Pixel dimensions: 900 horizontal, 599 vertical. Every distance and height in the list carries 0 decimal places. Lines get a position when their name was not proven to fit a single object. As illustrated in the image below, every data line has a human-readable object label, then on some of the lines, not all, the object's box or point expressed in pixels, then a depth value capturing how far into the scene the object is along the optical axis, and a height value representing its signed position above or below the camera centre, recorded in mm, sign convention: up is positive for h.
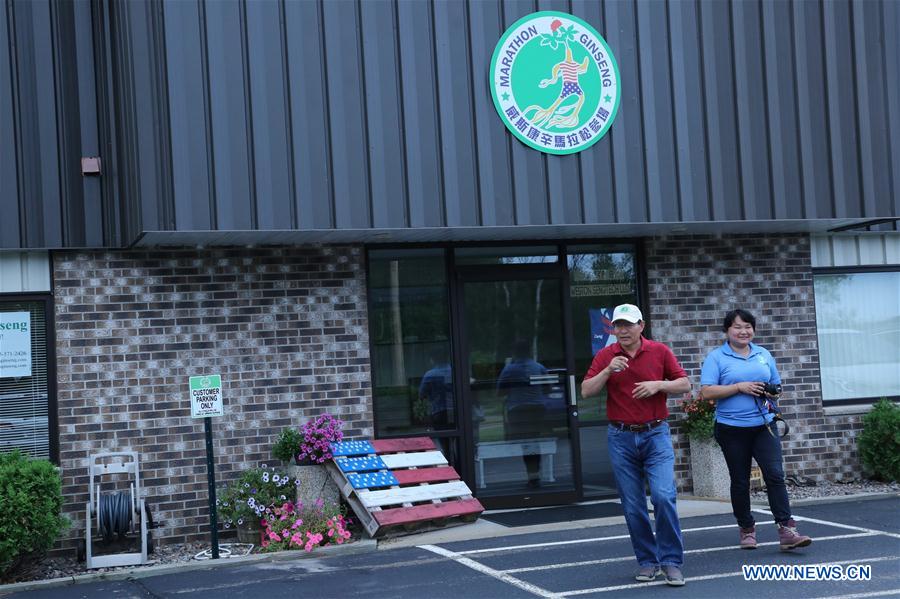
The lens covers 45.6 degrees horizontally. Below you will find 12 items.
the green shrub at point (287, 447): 9938 -741
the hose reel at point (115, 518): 9016 -1218
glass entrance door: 11023 -336
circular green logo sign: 10188 +2594
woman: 7945 -545
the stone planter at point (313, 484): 9789 -1093
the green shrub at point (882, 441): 11570 -1153
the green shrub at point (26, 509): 8391 -1022
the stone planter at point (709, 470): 11125 -1316
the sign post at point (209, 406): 9070 -296
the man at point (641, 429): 7133 -544
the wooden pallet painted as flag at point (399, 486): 9594 -1167
